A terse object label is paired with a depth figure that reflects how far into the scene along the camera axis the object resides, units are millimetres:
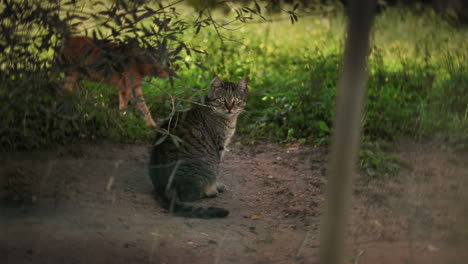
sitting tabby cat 3707
